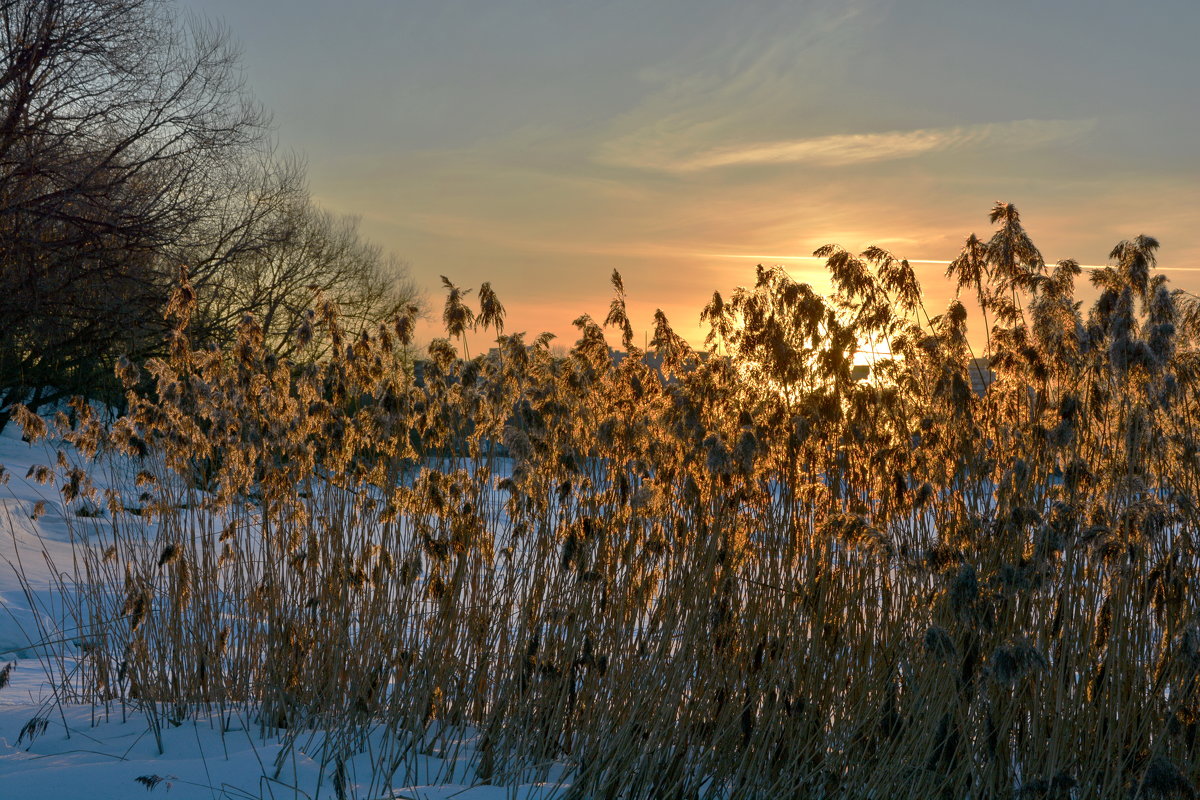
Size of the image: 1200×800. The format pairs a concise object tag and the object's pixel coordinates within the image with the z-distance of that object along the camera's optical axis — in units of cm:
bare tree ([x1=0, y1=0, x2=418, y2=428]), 1142
